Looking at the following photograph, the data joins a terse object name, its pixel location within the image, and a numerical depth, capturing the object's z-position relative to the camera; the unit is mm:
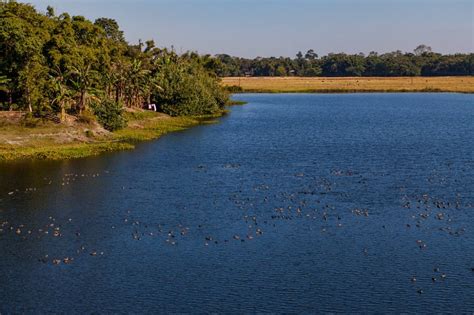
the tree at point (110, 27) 188125
